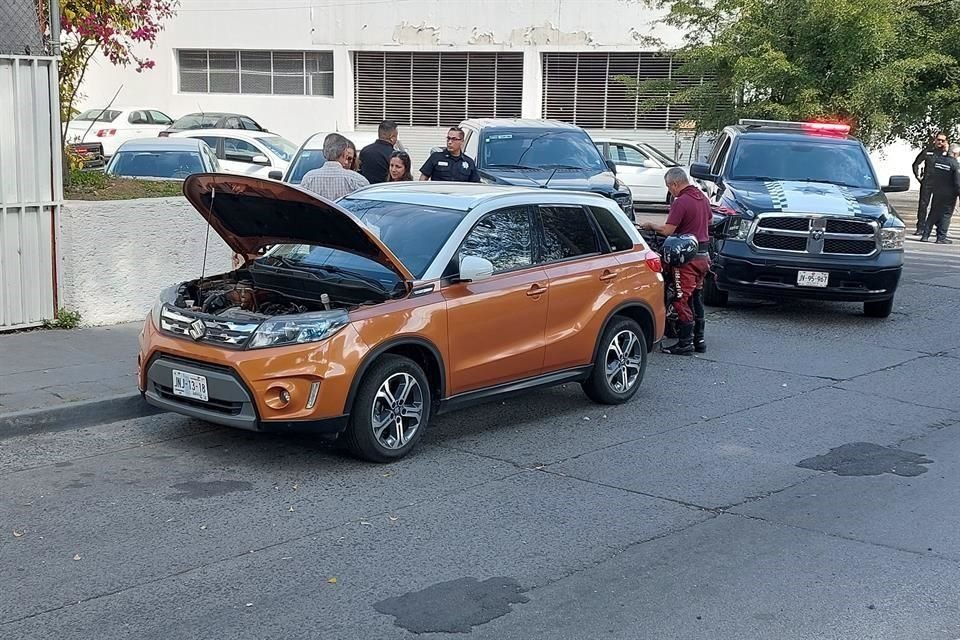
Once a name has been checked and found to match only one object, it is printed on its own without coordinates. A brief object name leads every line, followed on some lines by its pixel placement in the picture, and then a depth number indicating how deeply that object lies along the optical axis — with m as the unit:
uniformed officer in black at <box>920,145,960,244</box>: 21.03
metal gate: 10.60
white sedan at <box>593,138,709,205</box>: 24.94
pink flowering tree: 12.12
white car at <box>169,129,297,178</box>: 22.80
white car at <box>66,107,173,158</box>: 31.17
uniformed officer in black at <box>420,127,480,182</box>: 13.82
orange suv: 7.21
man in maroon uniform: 11.16
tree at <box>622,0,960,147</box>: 21.67
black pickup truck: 13.09
